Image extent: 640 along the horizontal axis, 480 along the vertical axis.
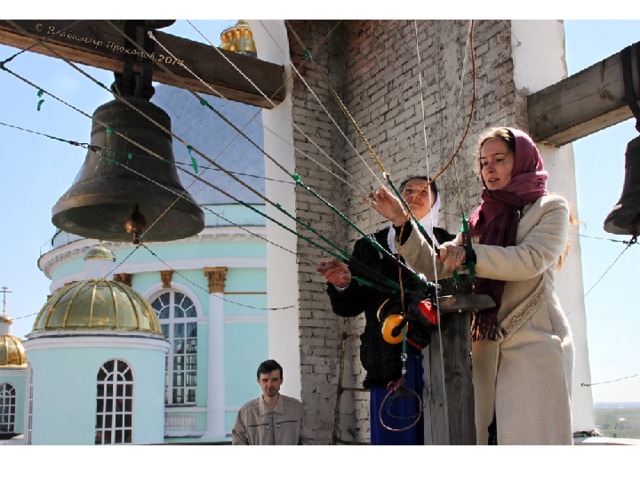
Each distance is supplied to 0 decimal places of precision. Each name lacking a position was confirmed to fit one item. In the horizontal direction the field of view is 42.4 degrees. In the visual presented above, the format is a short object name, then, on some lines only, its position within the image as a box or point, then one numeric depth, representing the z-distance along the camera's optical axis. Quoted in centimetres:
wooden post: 233
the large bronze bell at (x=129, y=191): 404
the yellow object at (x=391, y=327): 250
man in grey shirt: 439
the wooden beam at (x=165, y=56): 495
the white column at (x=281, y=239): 601
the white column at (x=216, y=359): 1905
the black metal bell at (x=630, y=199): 395
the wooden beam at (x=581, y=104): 416
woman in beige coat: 231
